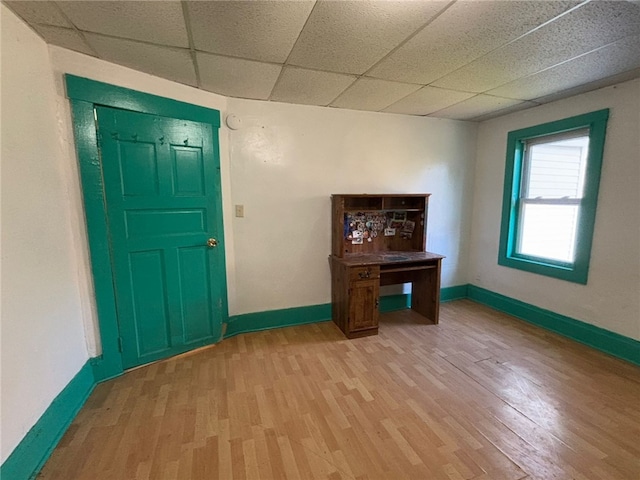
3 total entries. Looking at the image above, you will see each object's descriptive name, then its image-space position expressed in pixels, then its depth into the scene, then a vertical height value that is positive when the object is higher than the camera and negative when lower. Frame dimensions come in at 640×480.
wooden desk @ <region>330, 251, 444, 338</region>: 2.74 -0.84
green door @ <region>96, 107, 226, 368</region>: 2.06 -0.22
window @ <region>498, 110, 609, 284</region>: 2.59 +0.04
